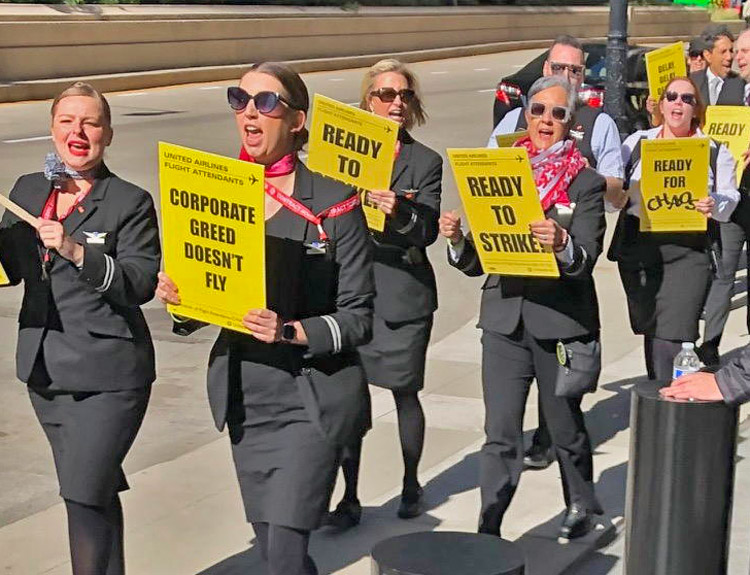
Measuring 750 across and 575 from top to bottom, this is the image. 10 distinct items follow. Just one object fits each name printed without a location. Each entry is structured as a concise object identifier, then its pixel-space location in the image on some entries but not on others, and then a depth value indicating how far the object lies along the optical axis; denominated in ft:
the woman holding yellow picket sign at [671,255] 24.13
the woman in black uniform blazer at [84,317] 16.26
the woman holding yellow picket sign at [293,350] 15.25
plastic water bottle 16.66
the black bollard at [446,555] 12.66
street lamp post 42.45
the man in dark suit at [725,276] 30.09
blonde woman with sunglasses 21.17
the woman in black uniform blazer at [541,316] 19.48
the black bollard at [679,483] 14.79
